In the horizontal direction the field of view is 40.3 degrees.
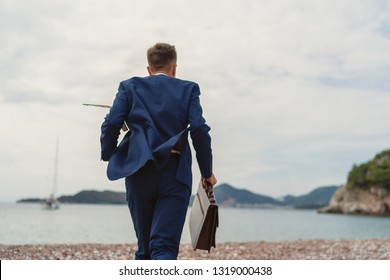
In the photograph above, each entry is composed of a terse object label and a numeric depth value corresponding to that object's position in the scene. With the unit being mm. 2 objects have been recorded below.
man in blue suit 3564
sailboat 62094
